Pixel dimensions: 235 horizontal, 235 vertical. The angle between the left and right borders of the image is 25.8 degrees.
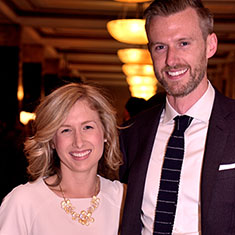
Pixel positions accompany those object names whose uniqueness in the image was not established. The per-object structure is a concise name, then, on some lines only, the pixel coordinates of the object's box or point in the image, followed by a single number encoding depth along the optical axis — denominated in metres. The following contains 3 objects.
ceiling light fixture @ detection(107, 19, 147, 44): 6.38
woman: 2.06
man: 1.96
